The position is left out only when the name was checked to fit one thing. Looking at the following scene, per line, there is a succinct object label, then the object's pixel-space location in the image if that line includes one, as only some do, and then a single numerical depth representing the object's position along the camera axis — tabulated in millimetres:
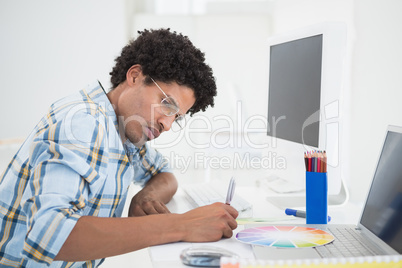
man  882
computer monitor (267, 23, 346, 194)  1265
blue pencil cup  1071
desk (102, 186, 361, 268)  890
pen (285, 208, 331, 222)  1229
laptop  859
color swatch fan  920
